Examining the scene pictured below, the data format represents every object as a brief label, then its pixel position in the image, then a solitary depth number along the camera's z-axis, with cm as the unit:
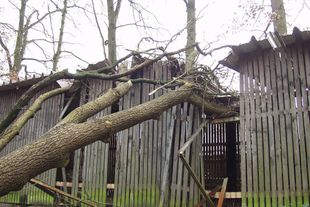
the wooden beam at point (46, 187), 877
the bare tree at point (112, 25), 1444
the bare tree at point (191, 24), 1341
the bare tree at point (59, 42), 2183
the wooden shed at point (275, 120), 710
